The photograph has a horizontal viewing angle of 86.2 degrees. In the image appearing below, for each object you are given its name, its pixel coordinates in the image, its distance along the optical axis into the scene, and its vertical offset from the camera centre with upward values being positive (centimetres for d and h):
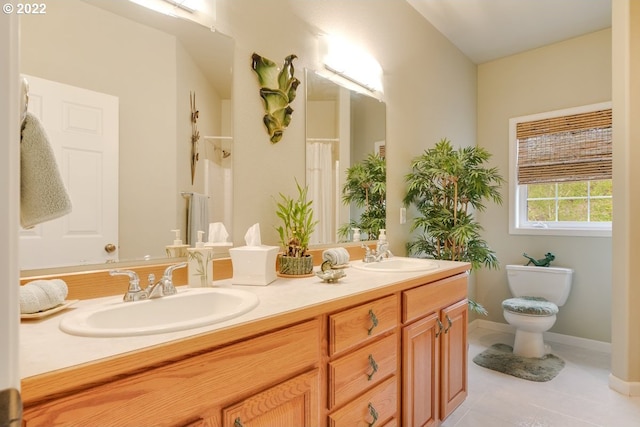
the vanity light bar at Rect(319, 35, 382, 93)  196 +91
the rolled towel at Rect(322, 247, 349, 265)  167 -22
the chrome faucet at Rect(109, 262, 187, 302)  102 -24
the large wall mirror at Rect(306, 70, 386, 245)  188 +41
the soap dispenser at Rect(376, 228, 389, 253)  207 -19
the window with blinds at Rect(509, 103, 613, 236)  291 +37
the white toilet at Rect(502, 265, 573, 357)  260 -72
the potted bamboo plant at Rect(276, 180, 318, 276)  149 -11
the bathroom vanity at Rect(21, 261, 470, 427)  62 -38
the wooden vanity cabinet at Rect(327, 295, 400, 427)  111 -55
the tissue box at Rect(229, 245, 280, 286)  129 -21
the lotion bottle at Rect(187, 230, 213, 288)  123 -20
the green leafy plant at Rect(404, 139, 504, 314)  242 +11
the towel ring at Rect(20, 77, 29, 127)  47 +16
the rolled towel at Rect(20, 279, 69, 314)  84 -22
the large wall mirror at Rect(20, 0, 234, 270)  104 +41
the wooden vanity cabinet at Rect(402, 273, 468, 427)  146 -66
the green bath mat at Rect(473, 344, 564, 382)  244 -116
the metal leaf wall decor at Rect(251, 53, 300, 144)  160 +59
